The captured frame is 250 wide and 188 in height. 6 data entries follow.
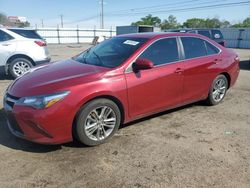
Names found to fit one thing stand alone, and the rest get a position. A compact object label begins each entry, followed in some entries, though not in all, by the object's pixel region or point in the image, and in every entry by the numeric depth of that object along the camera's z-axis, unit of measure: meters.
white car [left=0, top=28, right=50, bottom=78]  6.09
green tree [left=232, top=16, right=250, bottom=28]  43.30
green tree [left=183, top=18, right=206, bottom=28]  46.20
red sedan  2.67
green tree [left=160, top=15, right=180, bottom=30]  51.28
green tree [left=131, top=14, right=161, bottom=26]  54.14
